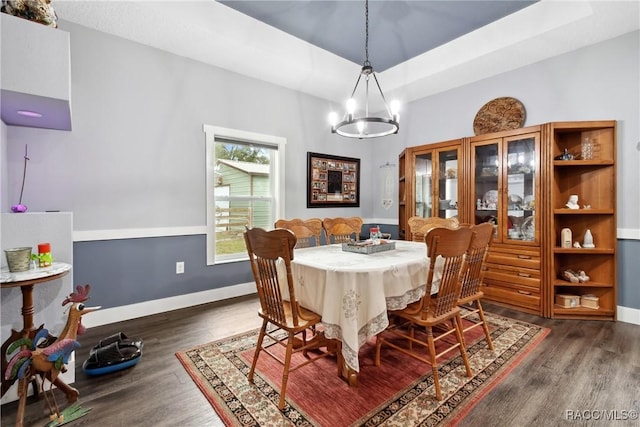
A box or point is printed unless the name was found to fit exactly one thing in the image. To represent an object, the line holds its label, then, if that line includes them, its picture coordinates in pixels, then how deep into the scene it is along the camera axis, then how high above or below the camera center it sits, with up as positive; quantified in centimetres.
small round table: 146 -42
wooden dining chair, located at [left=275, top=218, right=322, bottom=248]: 282 -16
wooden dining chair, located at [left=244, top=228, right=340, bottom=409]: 156 -45
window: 345 +33
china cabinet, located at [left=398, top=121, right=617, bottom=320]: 293 -1
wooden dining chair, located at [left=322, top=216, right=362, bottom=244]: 310 -18
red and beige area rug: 156 -108
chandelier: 242 +78
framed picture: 432 +47
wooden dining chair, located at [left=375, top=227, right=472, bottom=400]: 166 -51
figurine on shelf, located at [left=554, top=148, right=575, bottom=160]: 302 +55
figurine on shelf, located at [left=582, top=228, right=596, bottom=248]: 298 -31
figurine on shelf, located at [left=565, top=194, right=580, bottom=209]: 302 +6
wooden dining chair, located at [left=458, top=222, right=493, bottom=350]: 187 -39
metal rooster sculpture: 146 -71
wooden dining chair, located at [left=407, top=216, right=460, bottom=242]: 309 -15
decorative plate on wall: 347 +114
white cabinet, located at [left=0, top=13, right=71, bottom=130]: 163 +85
